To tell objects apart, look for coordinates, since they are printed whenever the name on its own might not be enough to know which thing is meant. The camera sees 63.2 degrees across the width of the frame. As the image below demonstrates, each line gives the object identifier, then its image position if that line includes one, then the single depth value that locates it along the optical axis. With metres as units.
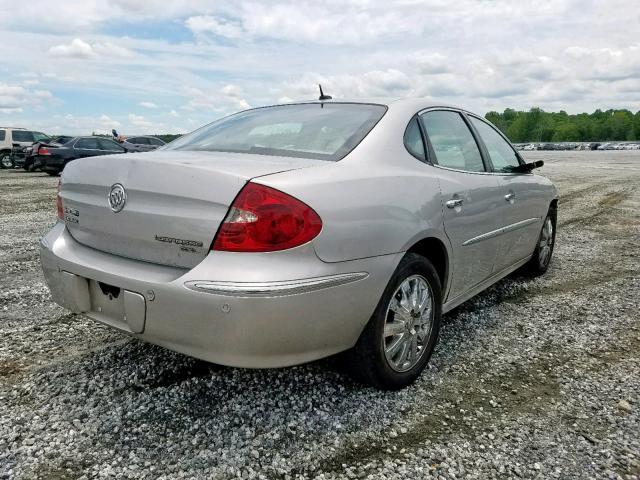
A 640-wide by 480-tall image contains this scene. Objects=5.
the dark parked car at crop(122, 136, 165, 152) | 21.23
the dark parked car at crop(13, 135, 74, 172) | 17.75
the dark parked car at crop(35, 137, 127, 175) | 17.42
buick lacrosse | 1.97
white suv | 21.34
